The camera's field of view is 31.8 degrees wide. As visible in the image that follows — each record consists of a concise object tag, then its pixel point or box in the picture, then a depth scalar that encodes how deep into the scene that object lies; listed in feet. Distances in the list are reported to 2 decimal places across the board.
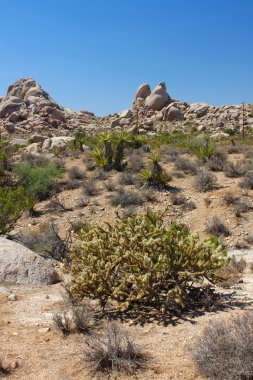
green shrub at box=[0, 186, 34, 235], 33.40
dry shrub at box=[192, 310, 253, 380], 11.43
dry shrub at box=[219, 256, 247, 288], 22.47
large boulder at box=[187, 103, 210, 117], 176.52
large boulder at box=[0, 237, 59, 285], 23.09
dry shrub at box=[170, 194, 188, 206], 50.49
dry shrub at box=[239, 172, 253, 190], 52.75
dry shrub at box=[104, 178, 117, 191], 56.34
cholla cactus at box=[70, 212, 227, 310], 17.69
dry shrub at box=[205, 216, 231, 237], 42.37
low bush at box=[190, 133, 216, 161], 65.41
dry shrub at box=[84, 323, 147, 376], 12.87
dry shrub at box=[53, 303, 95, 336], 16.08
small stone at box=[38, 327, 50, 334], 16.20
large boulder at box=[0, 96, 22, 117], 178.40
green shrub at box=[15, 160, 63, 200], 57.31
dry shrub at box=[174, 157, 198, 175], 61.16
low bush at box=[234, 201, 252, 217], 46.20
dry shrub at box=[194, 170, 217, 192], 53.31
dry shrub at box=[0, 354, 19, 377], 12.98
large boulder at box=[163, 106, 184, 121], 172.96
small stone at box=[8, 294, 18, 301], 20.07
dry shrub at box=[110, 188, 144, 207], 51.11
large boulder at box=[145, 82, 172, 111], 188.24
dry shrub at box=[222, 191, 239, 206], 48.37
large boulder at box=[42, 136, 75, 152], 84.48
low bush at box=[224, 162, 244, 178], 57.73
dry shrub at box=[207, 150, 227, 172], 60.90
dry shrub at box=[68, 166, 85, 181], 61.82
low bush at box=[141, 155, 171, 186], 55.42
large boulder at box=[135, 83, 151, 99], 203.31
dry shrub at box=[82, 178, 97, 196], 55.62
